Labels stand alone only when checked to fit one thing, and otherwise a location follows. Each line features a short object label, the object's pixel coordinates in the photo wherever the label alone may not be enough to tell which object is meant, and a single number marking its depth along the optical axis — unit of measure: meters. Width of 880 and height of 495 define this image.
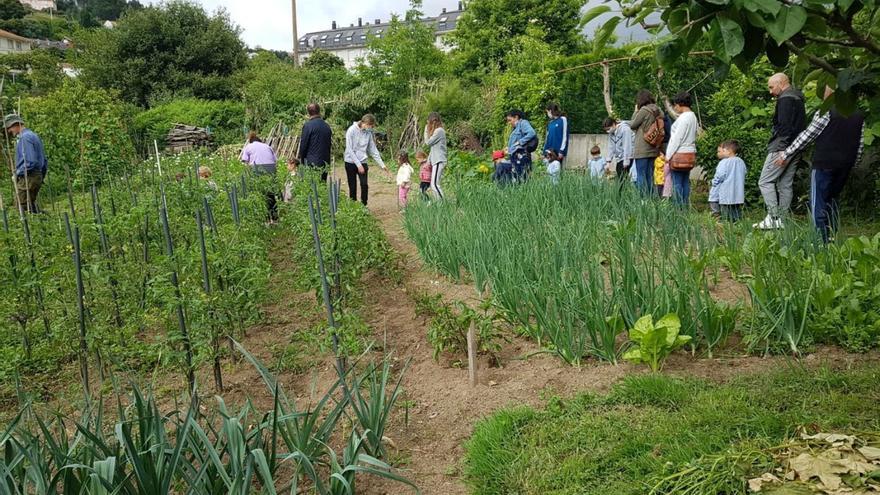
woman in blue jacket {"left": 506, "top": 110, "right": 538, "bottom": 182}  8.65
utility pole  26.73
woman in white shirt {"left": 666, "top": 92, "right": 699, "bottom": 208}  6.83
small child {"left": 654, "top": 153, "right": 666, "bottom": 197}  7.92
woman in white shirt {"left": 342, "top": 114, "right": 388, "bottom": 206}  8.62
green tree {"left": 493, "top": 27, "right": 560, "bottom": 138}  11.48
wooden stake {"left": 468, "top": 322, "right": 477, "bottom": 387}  3.19
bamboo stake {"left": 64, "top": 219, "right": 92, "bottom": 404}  3.42
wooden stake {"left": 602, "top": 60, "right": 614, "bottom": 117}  10.69
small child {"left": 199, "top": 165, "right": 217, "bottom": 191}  7.78
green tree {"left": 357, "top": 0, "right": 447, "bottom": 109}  18.67
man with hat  7.82
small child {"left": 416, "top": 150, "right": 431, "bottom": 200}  9.27
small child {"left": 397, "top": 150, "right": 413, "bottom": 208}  8.95
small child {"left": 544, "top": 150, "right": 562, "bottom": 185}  8.66
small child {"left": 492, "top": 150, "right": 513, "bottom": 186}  8.84
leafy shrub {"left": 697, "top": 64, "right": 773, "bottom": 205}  7.57
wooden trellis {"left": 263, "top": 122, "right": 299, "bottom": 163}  17.50
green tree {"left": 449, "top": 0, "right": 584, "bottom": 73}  24.45
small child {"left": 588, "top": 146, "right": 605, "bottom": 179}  9.04
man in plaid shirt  5.20
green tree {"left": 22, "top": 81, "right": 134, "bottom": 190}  11.00
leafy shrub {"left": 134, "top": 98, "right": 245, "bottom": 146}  19.83
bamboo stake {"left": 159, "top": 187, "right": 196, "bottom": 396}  3.35
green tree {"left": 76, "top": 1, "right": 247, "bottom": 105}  23.53
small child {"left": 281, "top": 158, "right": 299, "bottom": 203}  8.55
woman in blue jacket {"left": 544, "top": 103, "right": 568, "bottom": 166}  8.85
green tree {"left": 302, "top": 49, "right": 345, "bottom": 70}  29.41
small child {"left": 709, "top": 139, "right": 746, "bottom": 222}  6.59
